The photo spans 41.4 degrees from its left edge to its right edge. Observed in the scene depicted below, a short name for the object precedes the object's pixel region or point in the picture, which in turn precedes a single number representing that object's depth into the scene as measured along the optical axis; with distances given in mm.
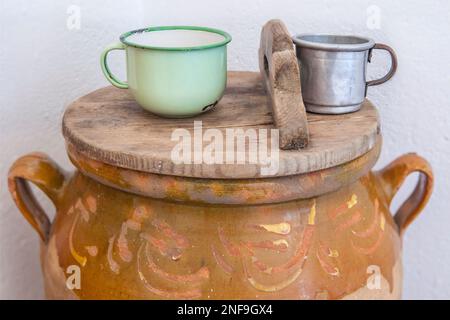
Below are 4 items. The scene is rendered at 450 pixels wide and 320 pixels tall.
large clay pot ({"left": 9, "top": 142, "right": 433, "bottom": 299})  726
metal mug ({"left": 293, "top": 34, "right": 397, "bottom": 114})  819
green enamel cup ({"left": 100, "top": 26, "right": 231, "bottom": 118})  783
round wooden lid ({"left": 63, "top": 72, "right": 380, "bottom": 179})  697
